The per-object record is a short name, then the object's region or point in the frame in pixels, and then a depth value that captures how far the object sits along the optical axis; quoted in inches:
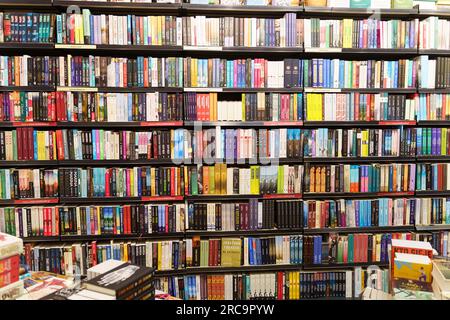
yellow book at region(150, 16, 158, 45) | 106.8
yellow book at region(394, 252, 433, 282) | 65.1
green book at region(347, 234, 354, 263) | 115.1
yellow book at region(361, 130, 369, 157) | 114.0
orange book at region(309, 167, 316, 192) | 113.3
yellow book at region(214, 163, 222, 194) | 111.3
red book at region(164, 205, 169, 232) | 110.9
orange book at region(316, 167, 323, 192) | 113.3
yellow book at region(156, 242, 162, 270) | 110.4
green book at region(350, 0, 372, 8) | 111.6
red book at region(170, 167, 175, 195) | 110.7
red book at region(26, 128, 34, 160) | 106.2
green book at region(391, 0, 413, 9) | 112.5
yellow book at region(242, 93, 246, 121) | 110.1
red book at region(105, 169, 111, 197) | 109.1
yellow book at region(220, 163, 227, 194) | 111.5
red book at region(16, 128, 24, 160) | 105.9
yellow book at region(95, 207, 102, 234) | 109.4
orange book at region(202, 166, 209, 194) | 111.1
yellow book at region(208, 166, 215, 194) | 111.3
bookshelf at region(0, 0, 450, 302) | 107.0
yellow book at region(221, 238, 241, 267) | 112.3
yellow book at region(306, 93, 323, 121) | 111.6
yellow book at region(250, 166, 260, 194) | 112.0
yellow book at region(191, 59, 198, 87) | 108.7
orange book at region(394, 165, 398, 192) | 115.0
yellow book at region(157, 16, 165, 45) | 106.9
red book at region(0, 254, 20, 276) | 55.9
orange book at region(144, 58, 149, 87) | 107.8
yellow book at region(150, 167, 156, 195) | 110.4
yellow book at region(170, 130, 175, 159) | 109.8
